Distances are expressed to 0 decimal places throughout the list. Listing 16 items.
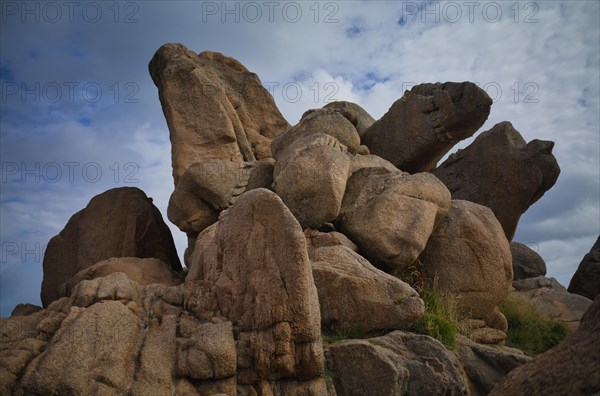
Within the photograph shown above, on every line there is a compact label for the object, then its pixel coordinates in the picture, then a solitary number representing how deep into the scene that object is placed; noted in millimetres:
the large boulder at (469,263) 13164
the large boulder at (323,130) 15484
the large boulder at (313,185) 12188
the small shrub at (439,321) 10484
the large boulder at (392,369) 8016
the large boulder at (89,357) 7098
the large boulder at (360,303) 10016
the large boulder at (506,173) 18219
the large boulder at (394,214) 12164
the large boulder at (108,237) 16578
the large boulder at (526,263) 20484
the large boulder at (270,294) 7598
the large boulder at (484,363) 9430
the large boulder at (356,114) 18219
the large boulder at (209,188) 14031
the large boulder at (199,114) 17297
